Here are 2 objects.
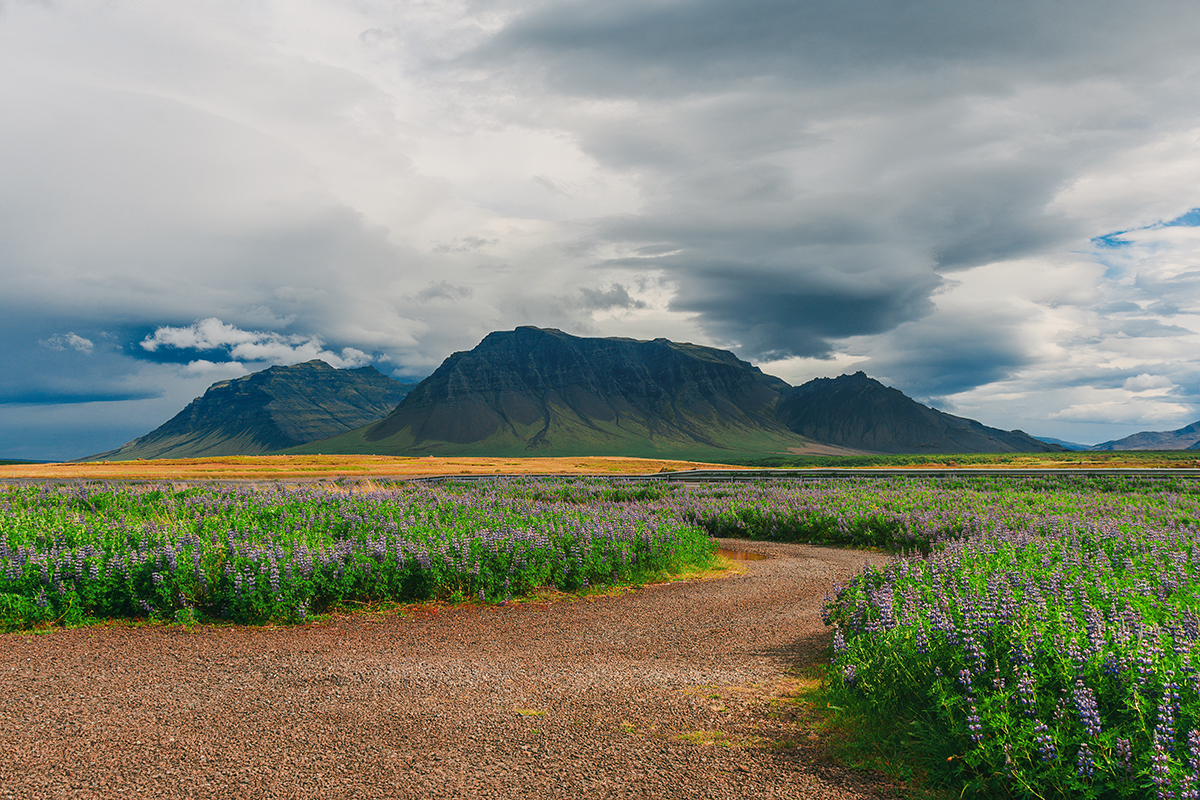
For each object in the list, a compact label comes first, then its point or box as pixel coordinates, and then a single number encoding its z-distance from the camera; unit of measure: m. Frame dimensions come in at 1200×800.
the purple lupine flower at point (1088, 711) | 4.71
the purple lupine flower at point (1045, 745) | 4.71
